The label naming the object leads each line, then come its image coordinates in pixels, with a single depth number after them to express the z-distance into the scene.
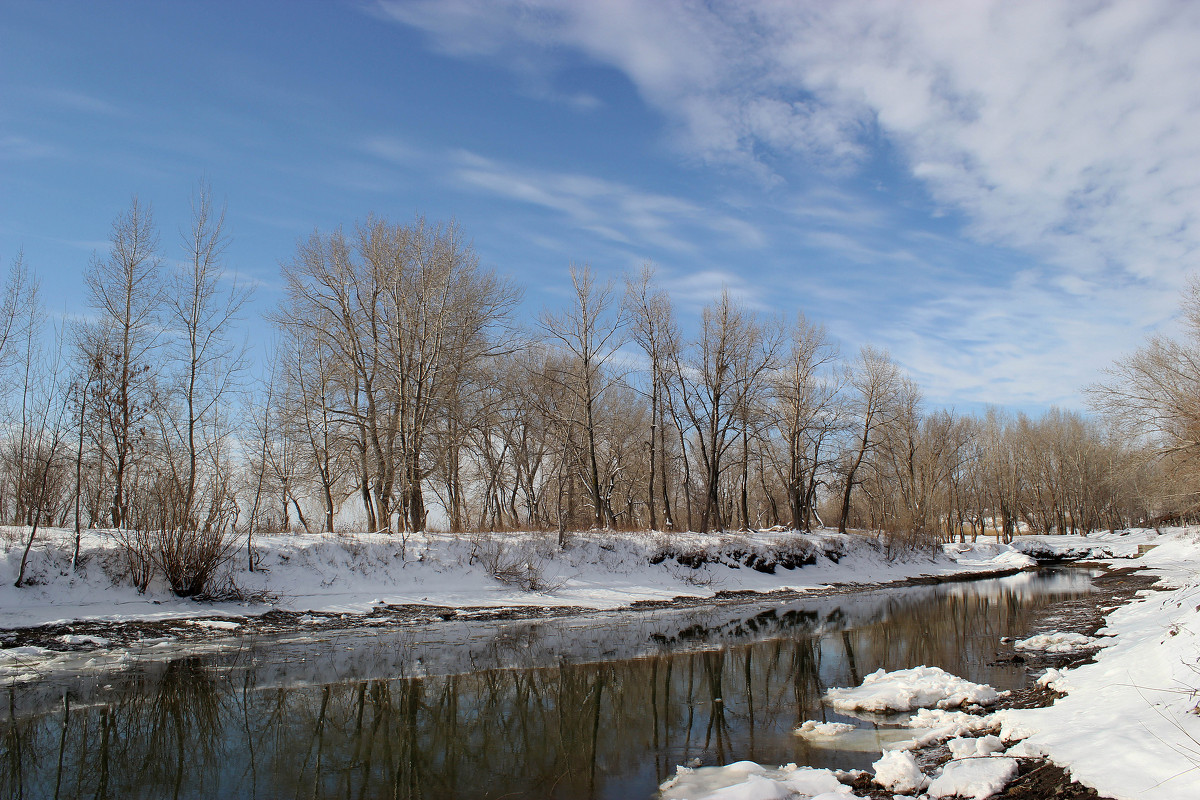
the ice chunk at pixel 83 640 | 12.05
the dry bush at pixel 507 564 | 20.88
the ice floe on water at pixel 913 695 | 8.84
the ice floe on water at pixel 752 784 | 5.80
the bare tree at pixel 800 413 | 37.91
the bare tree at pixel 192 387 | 20.23
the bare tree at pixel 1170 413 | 28.50
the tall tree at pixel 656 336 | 33.84
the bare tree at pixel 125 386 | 20.55
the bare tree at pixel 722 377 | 34.66
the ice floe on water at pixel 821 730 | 7.88
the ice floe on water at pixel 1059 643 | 12.20
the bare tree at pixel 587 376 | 29.77
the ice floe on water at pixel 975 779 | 5.50
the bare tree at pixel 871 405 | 40.09
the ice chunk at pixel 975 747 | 6.32
